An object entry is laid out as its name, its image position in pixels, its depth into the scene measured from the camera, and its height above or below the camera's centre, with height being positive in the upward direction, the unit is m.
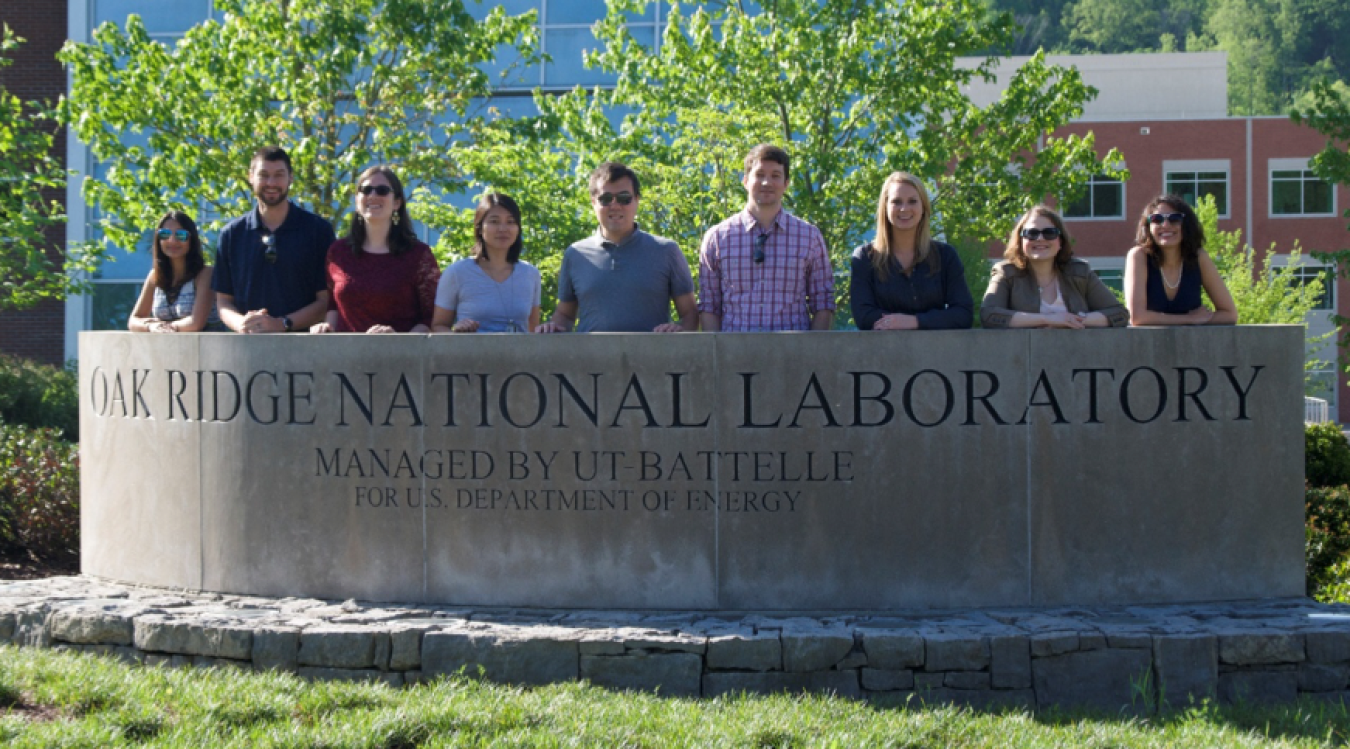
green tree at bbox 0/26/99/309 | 14.39 +1.79
